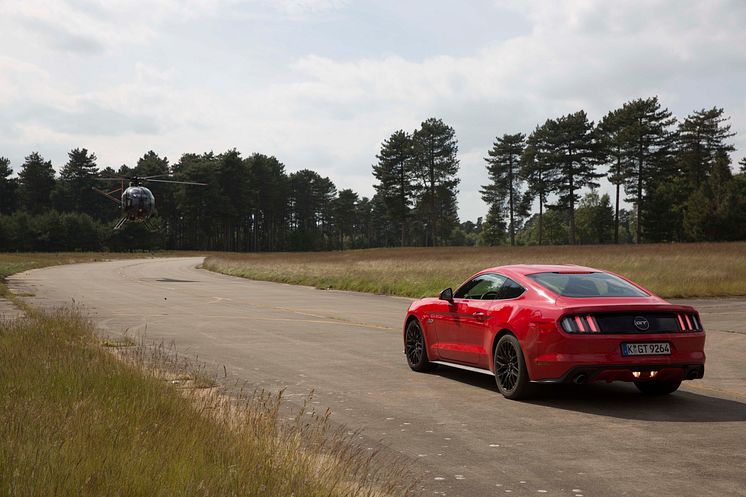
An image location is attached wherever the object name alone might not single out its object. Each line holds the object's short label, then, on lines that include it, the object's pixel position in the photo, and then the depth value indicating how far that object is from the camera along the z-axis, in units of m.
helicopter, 52.59
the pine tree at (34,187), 154.25
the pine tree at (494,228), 141.62
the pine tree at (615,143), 97.44
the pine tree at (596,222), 151.62
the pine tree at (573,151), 102.06
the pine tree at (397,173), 124.12
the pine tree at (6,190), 152.88
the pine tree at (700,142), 112.47
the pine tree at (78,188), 153.29
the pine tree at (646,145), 95.81
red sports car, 8.62
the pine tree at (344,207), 184.75
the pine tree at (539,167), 104.25
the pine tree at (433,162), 124.12
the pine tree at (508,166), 128.25
